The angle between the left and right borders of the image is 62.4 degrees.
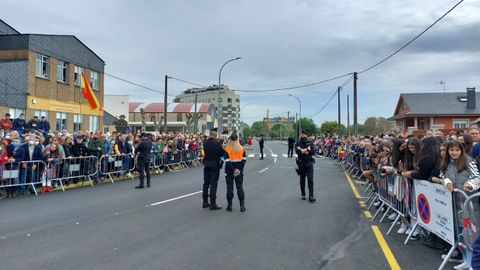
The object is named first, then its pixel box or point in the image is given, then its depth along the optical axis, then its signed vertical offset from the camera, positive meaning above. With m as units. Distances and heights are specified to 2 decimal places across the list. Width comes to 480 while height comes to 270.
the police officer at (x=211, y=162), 9.71 -0.70
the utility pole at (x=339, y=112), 45.85 +2.70
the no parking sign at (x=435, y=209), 5.45 -1.09
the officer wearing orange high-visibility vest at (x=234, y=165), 9.59 -0.75
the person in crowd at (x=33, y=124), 19.94 +0.39
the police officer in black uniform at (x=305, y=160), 10.95 -0.71
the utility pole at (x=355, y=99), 31.70 +2.87
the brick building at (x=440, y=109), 41.84 +2.89
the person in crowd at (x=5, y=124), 17.82 +0.36
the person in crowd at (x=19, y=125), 19.60 +0.35
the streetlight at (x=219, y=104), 37.25 +2.95
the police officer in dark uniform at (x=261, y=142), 31.90 -0.63
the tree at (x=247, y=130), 174.43 +1.67
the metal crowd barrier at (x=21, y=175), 11.41 -1.29
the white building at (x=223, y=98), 156.00 +14.23
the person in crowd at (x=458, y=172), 5.35 -0.52
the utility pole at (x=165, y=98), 34.64 +3.06
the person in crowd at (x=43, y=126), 20.42 +0.33
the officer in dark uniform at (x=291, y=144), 33.09 -0.79
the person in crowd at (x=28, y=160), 11.91 -0.86
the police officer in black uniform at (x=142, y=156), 13.52 -0.78
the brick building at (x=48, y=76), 26.37 +4.11
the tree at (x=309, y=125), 105.27 +2.69
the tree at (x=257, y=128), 171.95 +2.90
